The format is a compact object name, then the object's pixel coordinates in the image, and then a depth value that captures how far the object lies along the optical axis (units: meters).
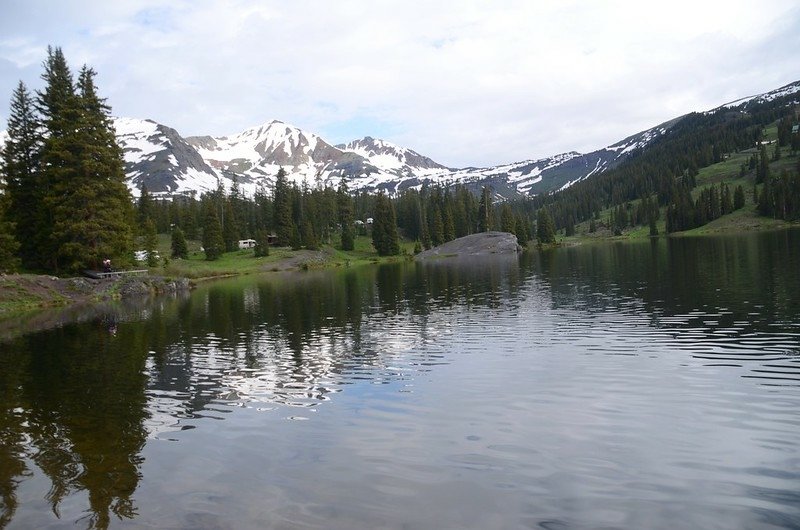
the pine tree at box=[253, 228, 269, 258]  117.06
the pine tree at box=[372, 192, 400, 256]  139.00
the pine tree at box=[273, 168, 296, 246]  136.62
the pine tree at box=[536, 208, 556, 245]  167.12
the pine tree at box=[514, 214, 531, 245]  163.75
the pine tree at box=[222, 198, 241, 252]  127.87
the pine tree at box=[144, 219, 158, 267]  77.35
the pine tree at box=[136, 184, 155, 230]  136.91
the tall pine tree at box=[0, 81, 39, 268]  59.41
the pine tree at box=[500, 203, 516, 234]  163.12
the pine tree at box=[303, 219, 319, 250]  129.25
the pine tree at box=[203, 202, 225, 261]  112.62
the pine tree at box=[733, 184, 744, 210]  168.00
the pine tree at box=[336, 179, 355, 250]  142.75
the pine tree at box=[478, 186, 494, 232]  164.50
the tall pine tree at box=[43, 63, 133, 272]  56.28
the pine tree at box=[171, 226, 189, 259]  113.47
